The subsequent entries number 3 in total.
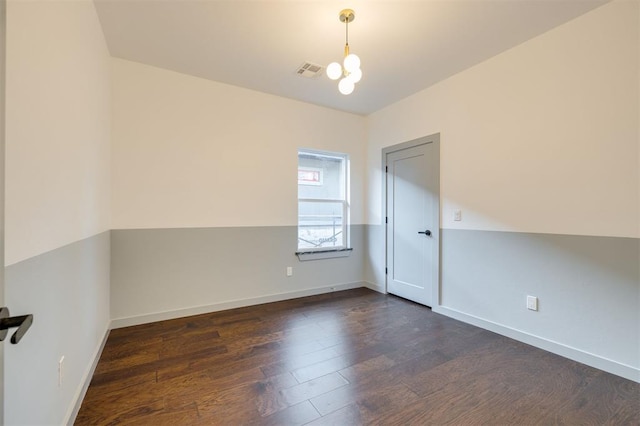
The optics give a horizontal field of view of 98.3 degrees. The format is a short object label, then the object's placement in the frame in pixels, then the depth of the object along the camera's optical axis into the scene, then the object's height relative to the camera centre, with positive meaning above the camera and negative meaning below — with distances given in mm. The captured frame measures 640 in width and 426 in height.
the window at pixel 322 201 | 4133 +207
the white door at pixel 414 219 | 3461 -59
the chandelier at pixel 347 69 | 2008 +1079
